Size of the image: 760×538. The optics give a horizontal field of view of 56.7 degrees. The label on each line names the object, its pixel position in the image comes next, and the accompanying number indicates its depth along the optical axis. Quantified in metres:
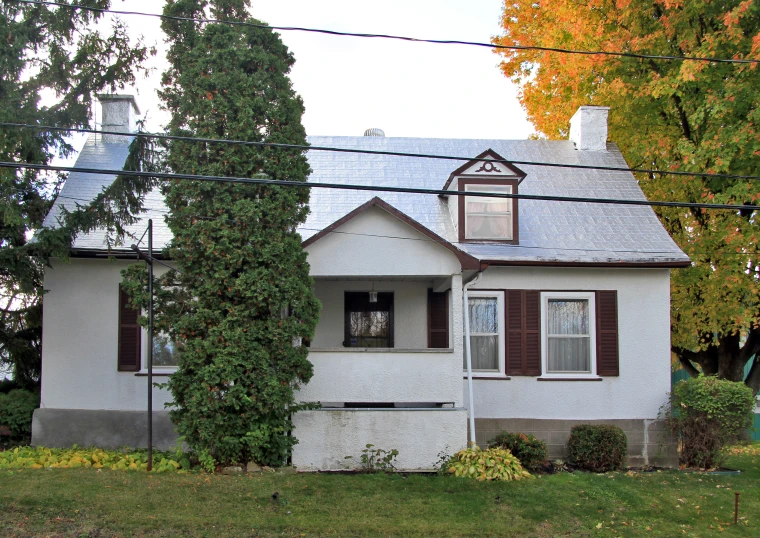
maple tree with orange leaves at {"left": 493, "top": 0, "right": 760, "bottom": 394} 15.61
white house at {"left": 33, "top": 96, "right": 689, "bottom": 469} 11.55
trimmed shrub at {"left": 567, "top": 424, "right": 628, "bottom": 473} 12.27
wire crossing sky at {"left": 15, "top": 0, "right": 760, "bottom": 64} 8.95
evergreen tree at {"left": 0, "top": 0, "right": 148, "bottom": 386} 11.67
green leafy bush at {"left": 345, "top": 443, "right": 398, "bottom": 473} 10.77
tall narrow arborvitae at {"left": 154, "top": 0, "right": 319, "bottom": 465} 10.12
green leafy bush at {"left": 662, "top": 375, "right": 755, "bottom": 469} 12.18
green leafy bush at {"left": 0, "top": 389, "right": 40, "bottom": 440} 12.54
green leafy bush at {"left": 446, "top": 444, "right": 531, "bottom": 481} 10.42
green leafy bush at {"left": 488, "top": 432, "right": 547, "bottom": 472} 11.84
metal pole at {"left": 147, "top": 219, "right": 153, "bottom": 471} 10.29
